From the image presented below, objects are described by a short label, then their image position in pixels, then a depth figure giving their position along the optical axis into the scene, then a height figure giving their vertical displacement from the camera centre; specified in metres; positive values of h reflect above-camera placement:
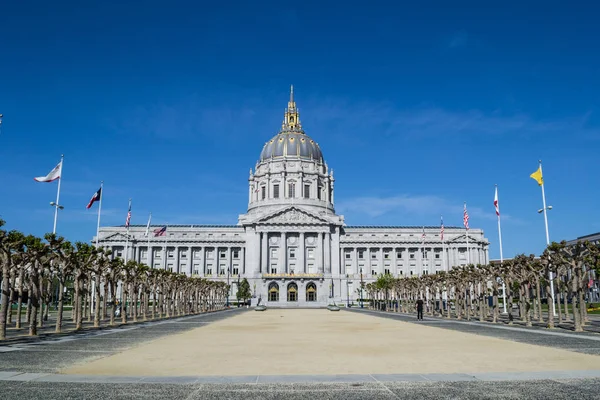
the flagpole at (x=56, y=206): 43.04 +6.93
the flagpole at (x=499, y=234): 58.08 +5.97
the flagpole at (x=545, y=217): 46.62 +6.33
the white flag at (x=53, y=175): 41.50 +9.36
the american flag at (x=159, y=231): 81.94 +9.08
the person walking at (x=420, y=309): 48.69 -2.23
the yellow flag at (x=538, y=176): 49.11 +10.50
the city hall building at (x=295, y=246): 123.88 +10.60
